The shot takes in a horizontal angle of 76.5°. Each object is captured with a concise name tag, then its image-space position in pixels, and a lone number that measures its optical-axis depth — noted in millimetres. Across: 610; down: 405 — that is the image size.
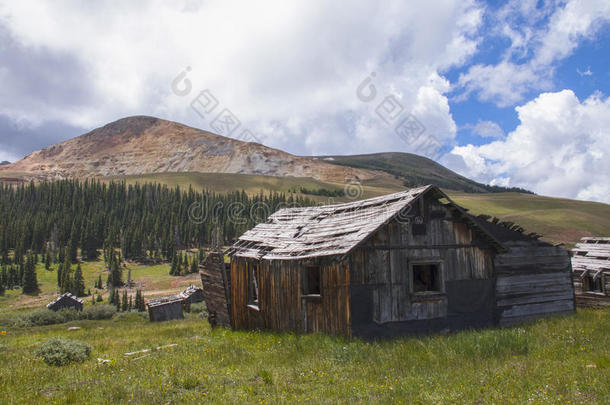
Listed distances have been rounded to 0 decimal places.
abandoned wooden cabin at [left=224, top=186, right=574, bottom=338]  12281
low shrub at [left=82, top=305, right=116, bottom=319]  33553
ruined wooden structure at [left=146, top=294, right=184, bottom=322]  29547
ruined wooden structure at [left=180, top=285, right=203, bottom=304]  39875
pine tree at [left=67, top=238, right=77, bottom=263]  79538
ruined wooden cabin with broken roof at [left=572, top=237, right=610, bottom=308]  18891
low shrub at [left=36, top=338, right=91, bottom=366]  10969
